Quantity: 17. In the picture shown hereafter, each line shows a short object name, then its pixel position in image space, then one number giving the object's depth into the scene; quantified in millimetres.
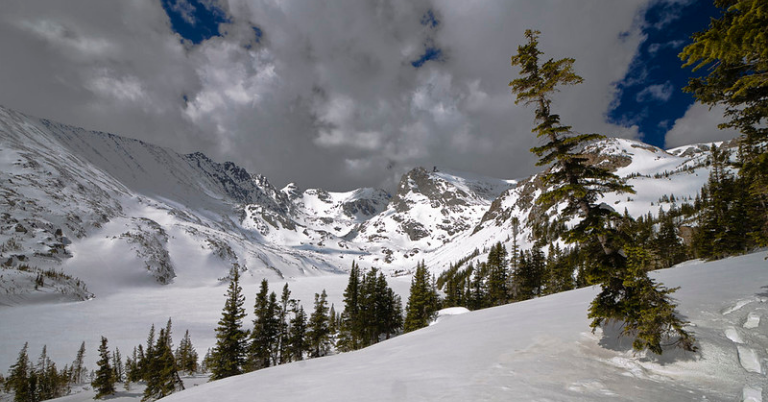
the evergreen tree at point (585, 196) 8156
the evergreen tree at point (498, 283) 50031
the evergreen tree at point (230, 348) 27969
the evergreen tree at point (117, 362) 58469
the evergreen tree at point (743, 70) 6152
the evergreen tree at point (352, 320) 44009
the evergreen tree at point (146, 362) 47044
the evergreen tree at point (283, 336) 39500
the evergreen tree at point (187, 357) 56406
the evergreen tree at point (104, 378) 42312
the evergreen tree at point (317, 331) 41000
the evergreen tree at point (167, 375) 31250
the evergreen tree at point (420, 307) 40656
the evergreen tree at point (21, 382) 44219
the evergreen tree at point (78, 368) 55375
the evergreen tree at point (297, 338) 40000
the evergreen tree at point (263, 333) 34562
